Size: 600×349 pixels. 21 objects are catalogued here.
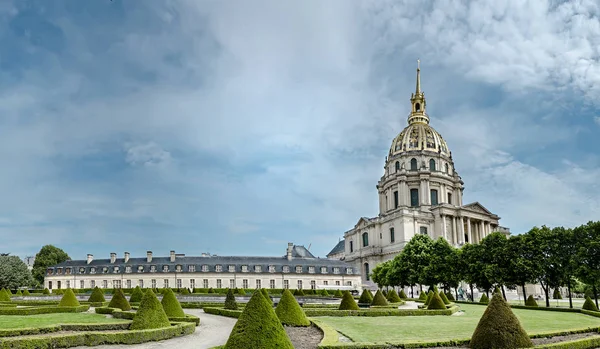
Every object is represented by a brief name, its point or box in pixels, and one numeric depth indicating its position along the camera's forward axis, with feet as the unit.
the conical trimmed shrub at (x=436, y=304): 118.32
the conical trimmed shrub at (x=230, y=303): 116.16
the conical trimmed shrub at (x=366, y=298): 141.80
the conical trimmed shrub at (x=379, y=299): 125.59
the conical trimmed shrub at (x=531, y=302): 142.72
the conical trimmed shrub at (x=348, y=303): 113.29
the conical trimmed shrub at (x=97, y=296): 144.36
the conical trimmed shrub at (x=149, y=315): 68.13
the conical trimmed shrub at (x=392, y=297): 151.23
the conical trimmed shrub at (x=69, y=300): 120.96
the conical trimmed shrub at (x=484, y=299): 164.92
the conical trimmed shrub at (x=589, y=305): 118.93
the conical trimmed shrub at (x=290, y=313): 76.54
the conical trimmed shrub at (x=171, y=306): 88.18
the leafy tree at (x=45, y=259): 310.65
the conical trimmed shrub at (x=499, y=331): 50.55
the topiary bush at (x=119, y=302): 115.24
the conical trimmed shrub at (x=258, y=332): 36.96
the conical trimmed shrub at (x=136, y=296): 138.21
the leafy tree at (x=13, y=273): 252.01
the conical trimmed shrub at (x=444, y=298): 138.36
